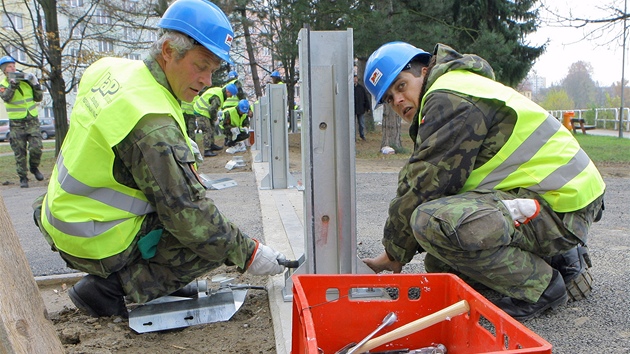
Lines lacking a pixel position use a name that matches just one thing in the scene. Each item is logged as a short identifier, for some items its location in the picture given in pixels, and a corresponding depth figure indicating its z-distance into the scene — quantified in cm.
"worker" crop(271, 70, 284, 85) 1478
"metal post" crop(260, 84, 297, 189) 716
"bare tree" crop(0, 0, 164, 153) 1303
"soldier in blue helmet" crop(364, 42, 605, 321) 248
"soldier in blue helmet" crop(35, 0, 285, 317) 240
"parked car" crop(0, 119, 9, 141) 3264
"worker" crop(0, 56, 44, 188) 897
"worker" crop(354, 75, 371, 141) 1642
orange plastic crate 204
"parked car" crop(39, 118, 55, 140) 3531
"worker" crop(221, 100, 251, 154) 1379
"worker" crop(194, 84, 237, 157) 1300
